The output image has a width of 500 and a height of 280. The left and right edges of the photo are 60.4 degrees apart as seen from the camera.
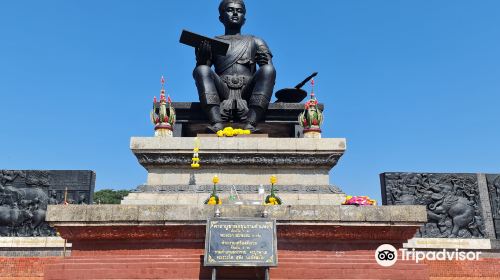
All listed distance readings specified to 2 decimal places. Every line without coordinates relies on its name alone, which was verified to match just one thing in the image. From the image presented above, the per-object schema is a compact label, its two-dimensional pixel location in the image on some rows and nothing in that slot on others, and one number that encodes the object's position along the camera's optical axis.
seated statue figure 10.05
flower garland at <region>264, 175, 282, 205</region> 6.92
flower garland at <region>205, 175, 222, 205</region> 6.74
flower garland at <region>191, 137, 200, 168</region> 8.21
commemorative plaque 5.60
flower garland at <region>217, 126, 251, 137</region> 9.06
